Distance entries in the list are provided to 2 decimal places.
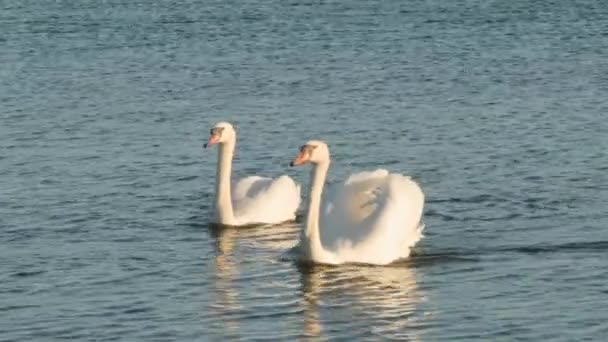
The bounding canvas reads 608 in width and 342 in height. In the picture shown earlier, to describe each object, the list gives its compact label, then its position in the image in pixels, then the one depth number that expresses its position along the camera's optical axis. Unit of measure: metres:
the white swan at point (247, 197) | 21.38
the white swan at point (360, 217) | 19.17
